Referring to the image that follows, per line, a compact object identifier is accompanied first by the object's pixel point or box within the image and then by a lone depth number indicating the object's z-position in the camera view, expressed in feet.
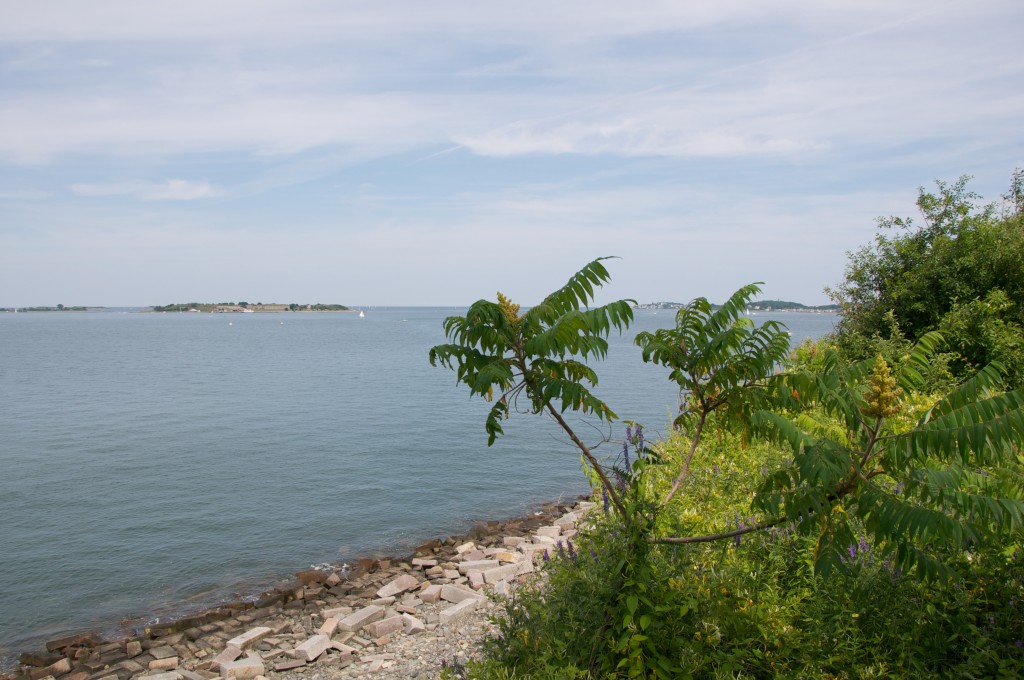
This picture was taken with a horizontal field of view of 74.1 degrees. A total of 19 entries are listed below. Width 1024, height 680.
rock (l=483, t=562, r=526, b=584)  43.61
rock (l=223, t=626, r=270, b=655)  37.73
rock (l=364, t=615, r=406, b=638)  37.47
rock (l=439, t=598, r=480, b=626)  35.45
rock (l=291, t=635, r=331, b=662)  35.14
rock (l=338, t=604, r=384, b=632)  38.60
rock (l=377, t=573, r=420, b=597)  44.75
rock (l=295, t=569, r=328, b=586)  48.49
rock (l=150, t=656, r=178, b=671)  36.88
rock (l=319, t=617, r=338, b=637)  38.00
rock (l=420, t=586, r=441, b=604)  42.47
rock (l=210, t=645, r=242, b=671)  35.91
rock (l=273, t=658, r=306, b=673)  34.35
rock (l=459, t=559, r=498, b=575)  47.50
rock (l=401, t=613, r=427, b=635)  36.40
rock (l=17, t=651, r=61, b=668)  38.24
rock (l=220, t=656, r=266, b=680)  33.86
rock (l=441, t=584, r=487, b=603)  41.39
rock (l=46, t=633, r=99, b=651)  40.24
